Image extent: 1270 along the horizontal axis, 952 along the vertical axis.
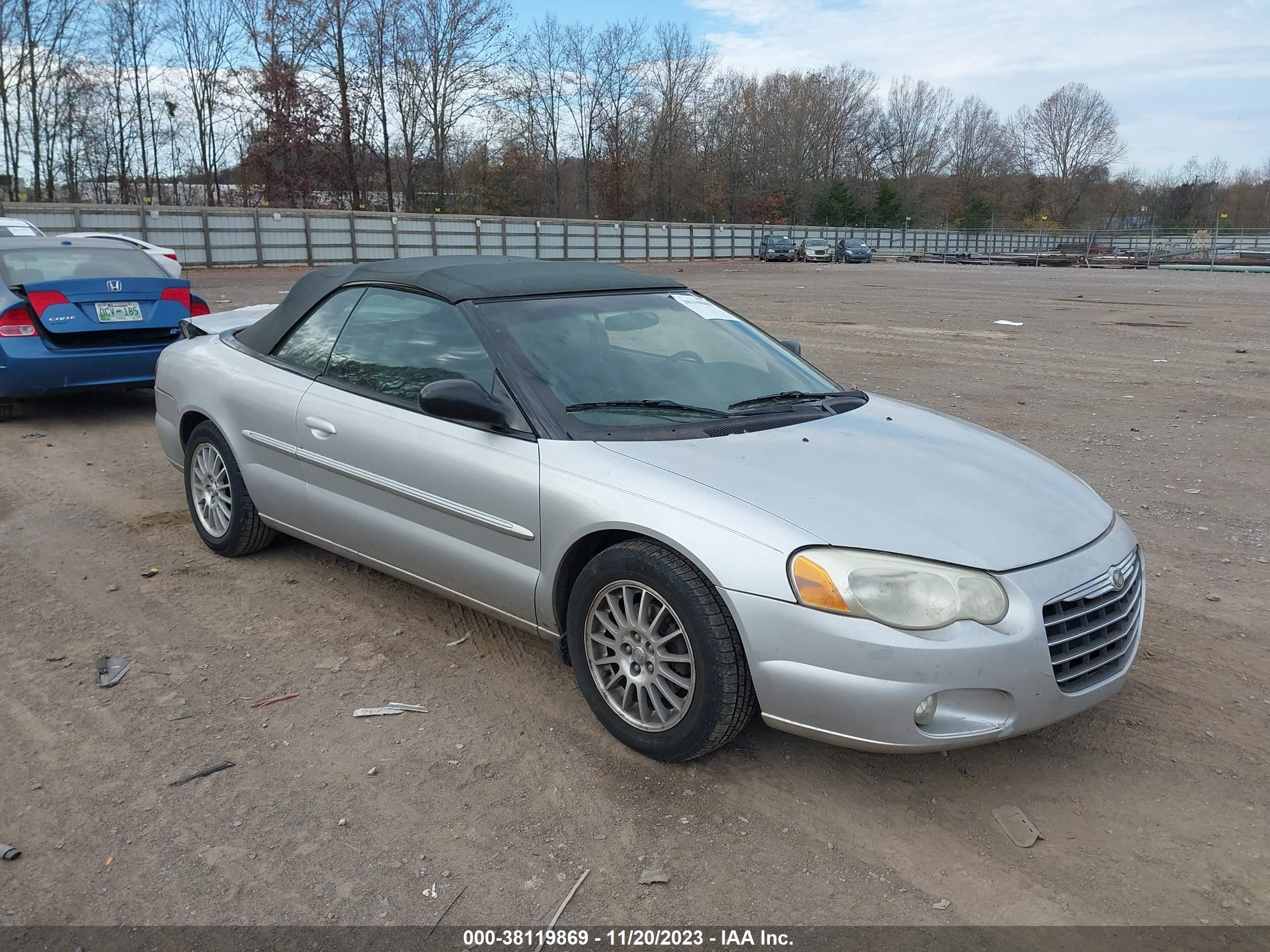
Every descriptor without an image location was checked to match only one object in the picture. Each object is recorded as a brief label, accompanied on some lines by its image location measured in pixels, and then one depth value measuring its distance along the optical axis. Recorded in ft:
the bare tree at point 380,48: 176.55
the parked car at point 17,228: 48.55
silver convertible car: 9.09
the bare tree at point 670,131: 241.76
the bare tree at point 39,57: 150.00
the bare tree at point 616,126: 228.84
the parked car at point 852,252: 180.14
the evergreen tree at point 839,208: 255.29
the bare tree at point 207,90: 167.53
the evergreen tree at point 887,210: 264.93
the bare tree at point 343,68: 171.01
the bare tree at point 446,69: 180.86
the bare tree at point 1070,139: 295.28
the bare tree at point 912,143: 307.99
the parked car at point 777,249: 177.37
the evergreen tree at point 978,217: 272.10
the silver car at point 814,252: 181.57
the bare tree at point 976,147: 312.09
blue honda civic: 24.68
